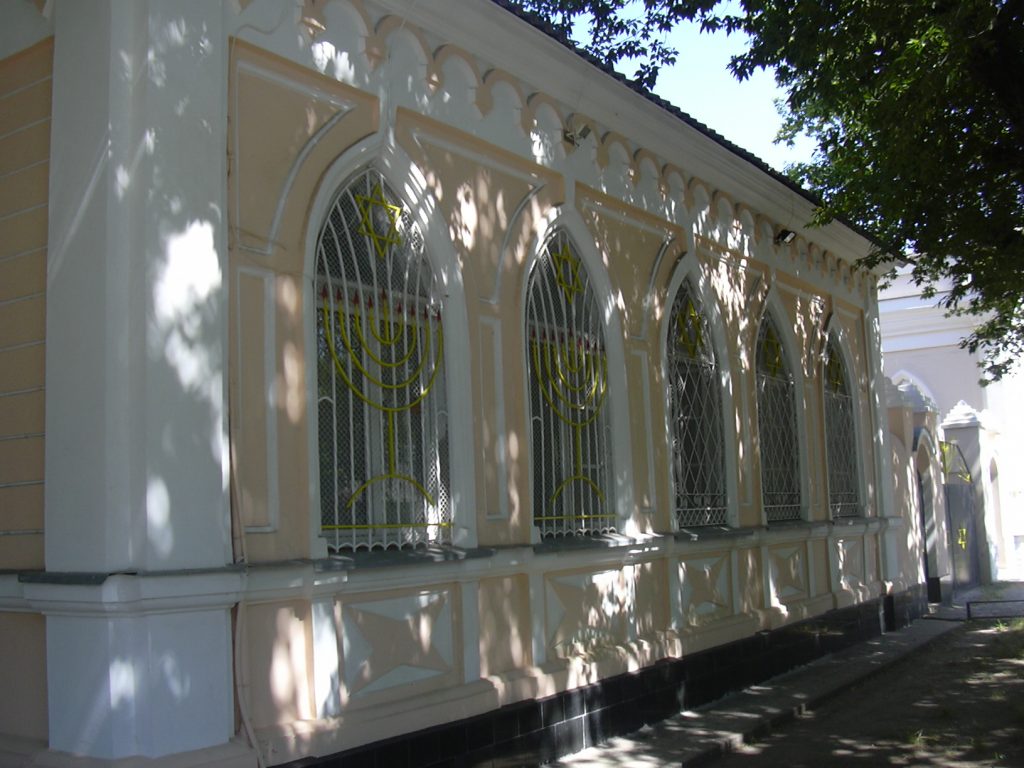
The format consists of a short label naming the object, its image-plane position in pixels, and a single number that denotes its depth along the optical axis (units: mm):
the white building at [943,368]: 28078
